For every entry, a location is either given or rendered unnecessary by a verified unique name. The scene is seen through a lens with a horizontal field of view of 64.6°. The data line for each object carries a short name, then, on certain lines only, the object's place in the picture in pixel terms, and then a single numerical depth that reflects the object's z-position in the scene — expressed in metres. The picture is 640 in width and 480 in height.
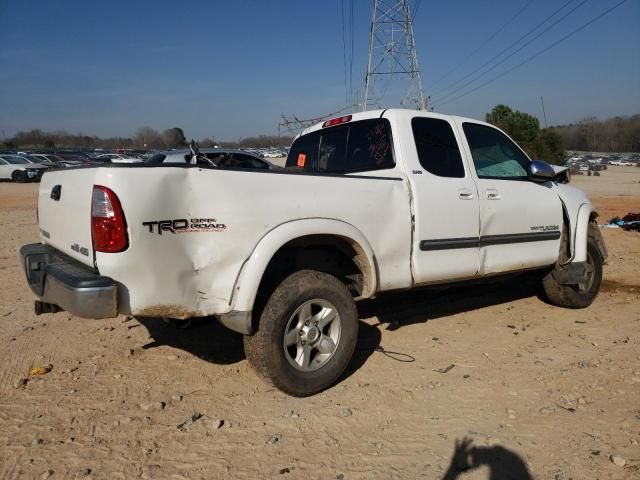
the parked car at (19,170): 27.72
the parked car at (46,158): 29.94
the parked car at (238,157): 14.06
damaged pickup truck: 2.84
